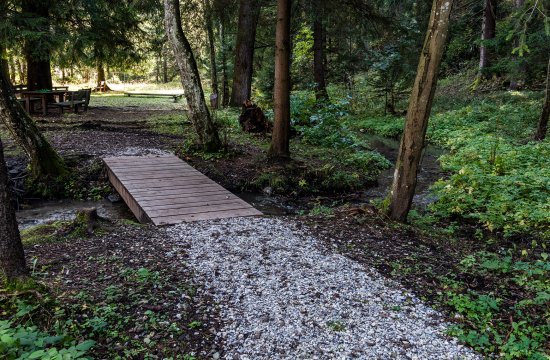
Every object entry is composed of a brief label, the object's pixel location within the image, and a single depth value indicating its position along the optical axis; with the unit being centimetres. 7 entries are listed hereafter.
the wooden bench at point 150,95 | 2514
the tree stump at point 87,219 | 542
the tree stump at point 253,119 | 1314
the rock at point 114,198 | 834
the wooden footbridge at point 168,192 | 632
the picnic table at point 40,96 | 1491
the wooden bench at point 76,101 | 1575
